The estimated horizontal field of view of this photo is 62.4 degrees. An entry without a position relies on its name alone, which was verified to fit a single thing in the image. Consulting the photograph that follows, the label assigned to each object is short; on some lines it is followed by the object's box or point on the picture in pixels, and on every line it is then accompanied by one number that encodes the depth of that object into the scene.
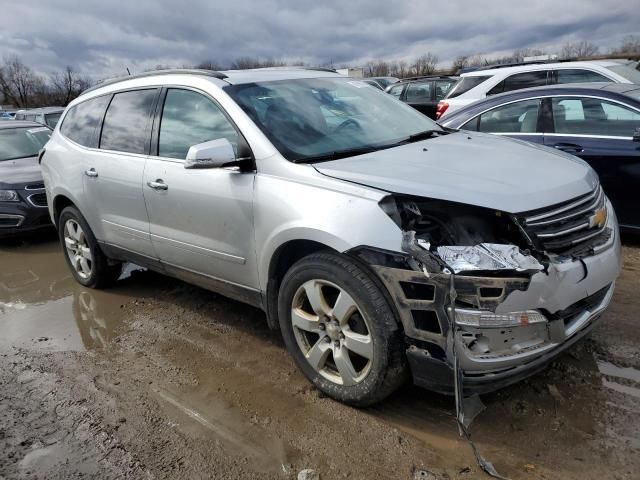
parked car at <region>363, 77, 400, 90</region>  21.27
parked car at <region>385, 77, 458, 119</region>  13.44
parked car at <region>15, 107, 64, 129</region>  13.15
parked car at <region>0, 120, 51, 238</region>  6.88
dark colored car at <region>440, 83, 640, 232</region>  4.85
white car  8.05
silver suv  2.41
